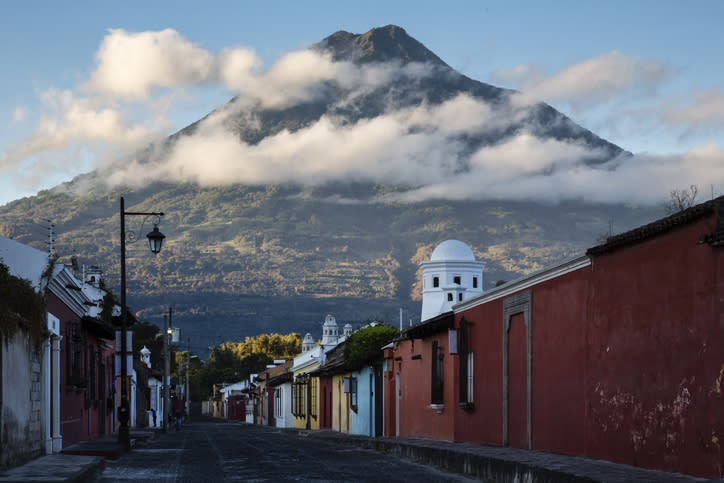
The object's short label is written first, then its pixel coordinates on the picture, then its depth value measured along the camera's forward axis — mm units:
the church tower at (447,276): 92500
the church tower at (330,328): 84112
